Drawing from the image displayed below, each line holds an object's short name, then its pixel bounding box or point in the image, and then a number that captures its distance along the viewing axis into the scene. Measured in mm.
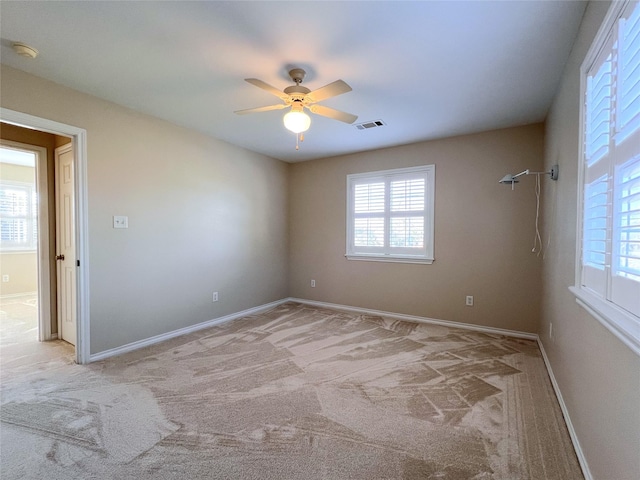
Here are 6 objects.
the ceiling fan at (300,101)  2115
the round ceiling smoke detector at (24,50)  2037
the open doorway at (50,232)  3277
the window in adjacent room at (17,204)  5527
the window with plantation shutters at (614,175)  1104
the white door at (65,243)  3295
